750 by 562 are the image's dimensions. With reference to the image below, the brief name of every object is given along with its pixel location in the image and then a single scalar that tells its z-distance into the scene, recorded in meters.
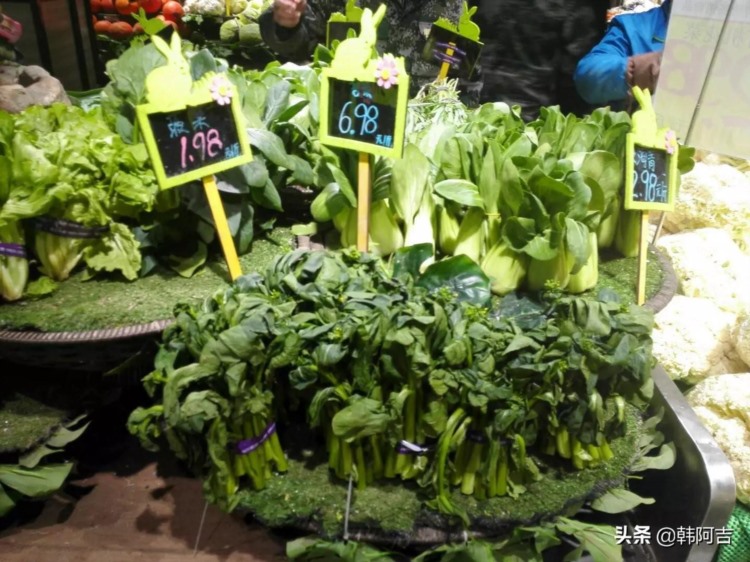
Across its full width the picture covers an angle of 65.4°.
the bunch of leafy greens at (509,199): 1.21
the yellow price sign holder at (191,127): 1.06
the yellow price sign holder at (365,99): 1.15
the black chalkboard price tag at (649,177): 1.25
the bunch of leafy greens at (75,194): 1.15
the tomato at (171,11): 2.81
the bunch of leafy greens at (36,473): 1.19
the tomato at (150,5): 2.79
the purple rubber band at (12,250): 1.16
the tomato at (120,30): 2.79
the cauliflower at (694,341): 1.51
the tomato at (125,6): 2.83
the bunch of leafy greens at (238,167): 1.30
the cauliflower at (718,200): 1.73
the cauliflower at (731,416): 1.36
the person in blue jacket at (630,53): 1.87
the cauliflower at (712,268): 1.63
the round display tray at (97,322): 1.09
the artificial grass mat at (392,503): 0.98
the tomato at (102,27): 2.83
